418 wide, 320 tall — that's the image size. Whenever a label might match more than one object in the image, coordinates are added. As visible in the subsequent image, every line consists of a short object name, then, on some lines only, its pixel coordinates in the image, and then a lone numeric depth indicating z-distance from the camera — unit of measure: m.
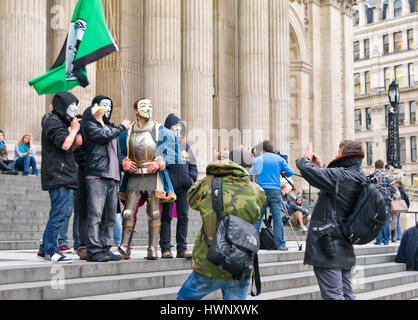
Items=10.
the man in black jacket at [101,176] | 7.68
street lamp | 30.33
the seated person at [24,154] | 16.02
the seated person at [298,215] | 18.55
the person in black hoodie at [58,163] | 7.70
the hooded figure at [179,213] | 8.51
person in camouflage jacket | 5.29
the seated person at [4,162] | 15.38
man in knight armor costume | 8.11
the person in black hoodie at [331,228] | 6.16
